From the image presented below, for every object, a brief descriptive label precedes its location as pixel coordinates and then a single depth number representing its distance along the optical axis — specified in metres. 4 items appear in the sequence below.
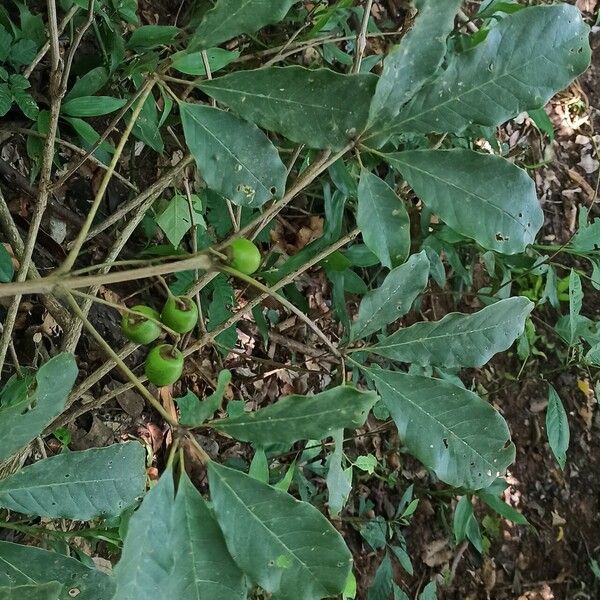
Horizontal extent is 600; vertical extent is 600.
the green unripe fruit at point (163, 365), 0.94
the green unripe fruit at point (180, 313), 0.90
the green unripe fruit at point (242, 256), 0.88
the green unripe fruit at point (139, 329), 0.91
